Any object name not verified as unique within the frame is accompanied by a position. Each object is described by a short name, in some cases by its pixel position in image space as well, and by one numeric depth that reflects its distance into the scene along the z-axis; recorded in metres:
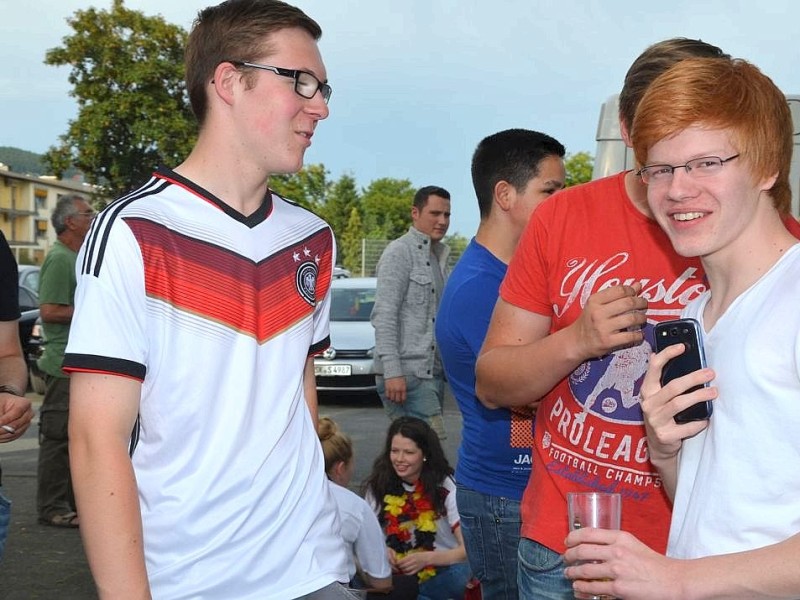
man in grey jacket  7.36
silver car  14.08
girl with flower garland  5.80
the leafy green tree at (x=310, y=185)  63.32
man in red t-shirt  2.76
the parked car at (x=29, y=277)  17.22
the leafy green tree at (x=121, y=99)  46.16
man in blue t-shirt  3.70
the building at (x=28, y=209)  118.56
